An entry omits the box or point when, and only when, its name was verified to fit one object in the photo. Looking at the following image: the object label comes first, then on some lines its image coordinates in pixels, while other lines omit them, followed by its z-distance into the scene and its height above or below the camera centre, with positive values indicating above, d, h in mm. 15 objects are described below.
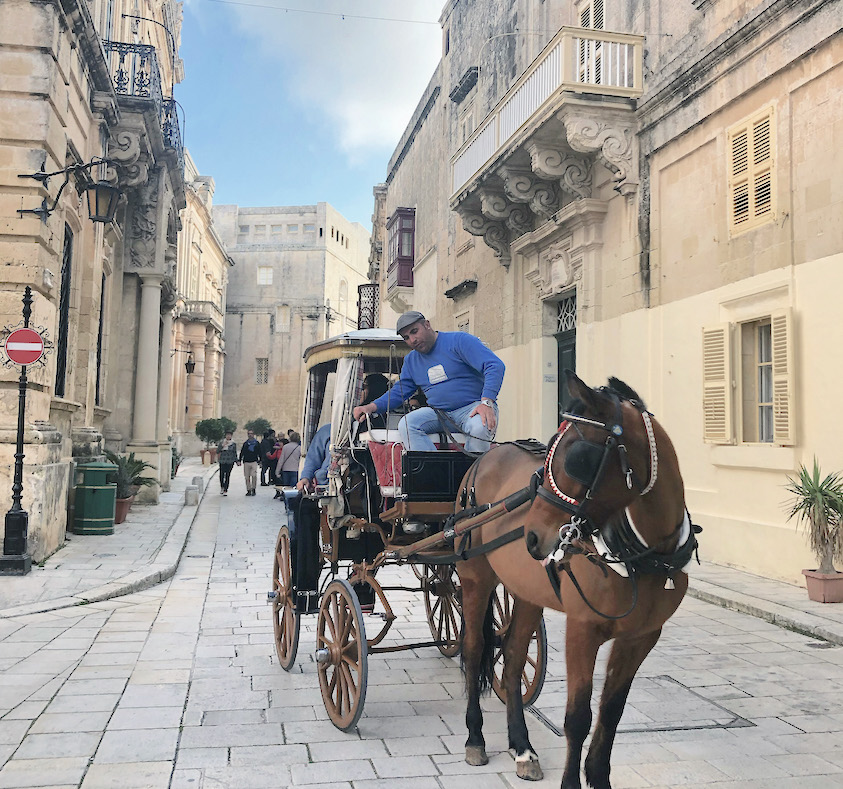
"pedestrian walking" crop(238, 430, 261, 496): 20812 -828
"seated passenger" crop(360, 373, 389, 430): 6027 +334
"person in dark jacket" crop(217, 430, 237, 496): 20766 -873
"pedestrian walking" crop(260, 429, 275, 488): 22303 -527
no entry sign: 8670 +860
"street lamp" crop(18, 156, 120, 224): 9734 +3037
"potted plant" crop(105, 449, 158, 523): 13564 -952
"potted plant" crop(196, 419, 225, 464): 36312 -69
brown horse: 2945 -394
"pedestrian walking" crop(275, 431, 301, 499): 18000 -787
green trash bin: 11914 -1150
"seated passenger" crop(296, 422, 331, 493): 5777 -237
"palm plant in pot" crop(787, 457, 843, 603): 7480 -852
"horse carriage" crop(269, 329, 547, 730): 4535 -658
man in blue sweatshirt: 4891 +359
